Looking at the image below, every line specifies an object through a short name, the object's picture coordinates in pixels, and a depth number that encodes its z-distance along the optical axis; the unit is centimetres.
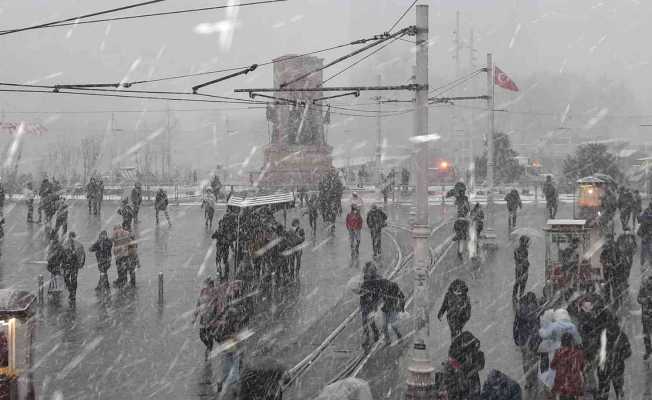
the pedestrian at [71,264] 1603
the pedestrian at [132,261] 1814
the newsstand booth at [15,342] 931
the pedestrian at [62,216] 2502
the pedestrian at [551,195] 3027
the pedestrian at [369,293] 1270
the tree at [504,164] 5631
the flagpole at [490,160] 2484
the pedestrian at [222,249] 1823
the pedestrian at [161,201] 3002
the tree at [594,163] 4734
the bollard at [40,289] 1631
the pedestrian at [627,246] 1547
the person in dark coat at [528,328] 1118
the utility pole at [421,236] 1009
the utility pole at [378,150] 4879
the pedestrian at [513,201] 2692
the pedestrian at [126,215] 2364
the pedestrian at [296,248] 1853
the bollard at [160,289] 1645
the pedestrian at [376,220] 2091
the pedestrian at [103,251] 1716
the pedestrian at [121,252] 1786
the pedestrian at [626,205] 2439
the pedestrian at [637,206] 2480
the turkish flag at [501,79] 2739
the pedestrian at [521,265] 1527
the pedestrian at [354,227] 2102
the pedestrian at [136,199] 3028
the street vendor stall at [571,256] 1461
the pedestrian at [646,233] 1875
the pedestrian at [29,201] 3167
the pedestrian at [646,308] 1147
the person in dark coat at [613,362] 966
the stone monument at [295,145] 4631
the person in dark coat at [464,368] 884
